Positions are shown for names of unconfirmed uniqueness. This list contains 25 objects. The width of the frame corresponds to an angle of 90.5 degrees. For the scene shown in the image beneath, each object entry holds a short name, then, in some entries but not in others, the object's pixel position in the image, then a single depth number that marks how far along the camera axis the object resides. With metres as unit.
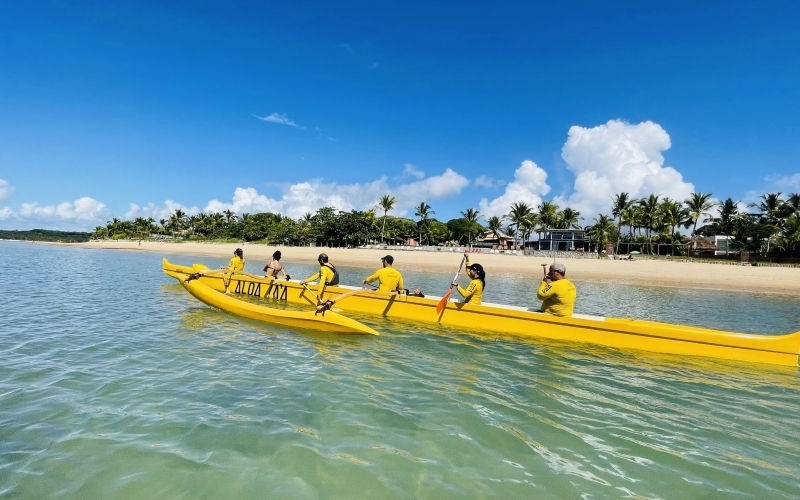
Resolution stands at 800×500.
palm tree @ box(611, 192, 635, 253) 63.04
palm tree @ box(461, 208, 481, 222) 90.44
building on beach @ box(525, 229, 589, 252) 66.12
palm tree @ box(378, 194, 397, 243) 68.88
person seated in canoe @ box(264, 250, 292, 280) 13.12
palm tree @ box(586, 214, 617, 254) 68.81
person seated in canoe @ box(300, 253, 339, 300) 10.29
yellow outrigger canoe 6.81
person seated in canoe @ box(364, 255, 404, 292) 9.80
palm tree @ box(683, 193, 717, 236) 58.50
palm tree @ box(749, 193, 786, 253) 53.68
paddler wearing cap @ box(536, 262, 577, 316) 7.81
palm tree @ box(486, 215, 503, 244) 83.00
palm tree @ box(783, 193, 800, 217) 51.84
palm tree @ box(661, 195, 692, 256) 58.53
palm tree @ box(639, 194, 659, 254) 58.88
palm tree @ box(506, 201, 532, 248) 73.62
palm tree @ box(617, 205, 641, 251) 60.56
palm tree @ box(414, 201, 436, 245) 79.69
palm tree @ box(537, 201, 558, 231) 71.81
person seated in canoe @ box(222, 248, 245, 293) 13.04
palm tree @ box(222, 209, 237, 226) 92.62
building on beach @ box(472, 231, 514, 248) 85.66
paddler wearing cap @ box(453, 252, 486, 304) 8.72
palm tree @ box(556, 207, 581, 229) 75.12
